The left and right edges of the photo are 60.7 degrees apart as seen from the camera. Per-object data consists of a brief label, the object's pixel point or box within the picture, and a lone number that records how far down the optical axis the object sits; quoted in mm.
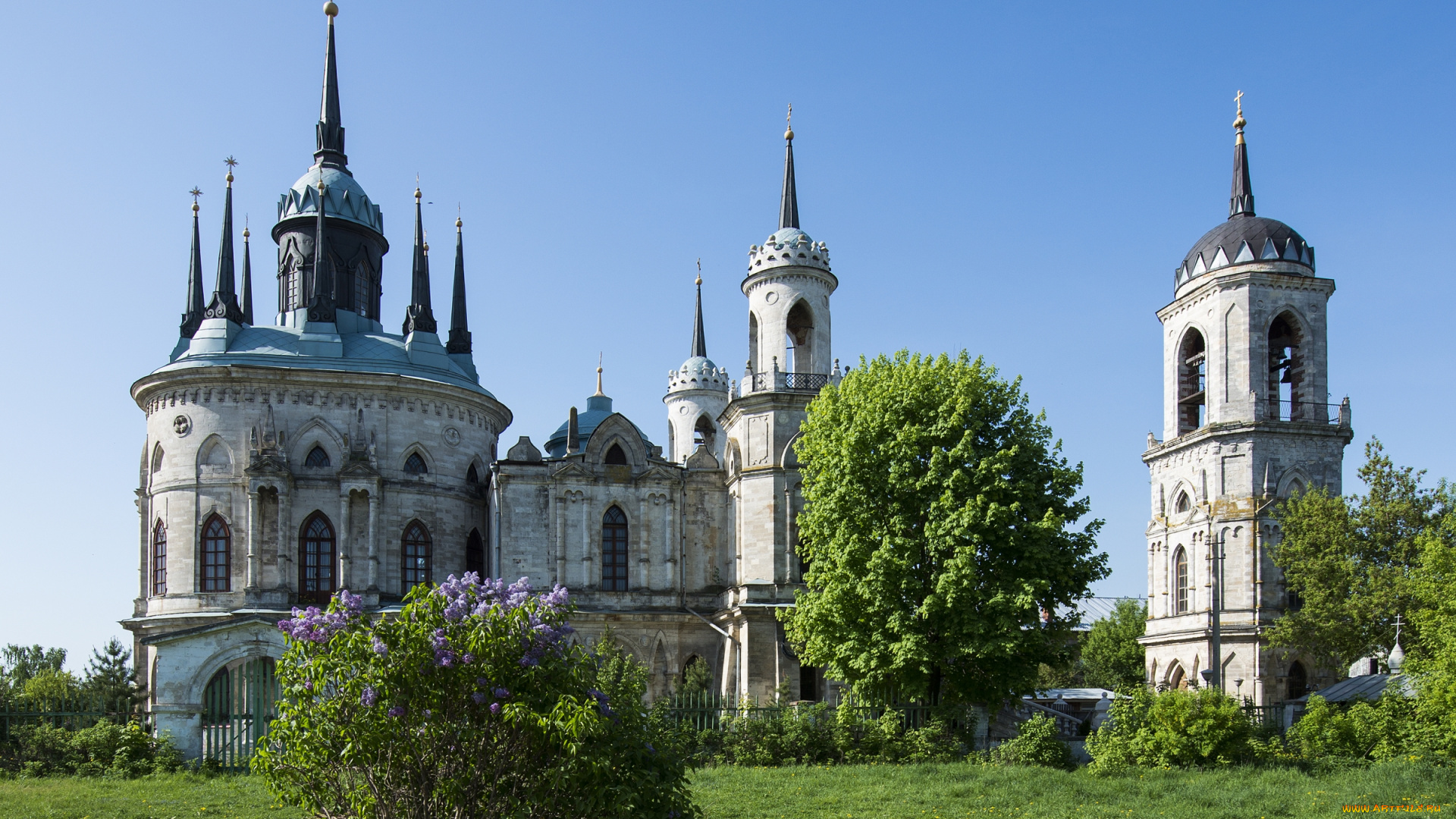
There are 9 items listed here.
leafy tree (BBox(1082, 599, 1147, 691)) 60281
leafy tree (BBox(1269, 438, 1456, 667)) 31219
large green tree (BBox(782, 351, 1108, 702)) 25812
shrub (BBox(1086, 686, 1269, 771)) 22672
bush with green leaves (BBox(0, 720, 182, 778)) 24016
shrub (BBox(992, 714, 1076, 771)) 24000
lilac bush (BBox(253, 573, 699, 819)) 11219
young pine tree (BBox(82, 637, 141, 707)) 33469
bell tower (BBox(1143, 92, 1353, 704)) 35719
